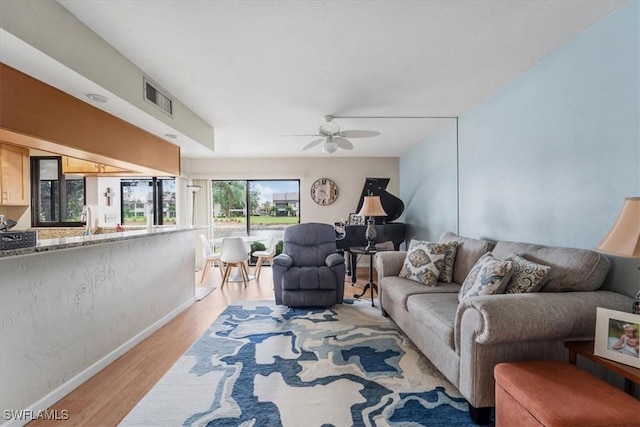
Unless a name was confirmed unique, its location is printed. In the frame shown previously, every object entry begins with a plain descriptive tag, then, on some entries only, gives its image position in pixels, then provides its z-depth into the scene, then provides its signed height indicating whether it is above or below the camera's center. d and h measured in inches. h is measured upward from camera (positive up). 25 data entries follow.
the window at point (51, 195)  171.2 +11.0
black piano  192.4 -10.4
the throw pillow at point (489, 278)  78.7 -18.0
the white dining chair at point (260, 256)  212.7 -30.6
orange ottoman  46.2 -31.3
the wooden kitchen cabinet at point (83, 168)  153.9 +23.9
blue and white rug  68.5 -46.4
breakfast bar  66.7 -27.1
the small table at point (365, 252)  149.6 -21.1
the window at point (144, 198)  218.4 +11.3
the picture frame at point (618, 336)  54.3 -23.3
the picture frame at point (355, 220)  210.1 -5.2
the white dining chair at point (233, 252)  189.8 -24.7
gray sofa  63.4 -24.6
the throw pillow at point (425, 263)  114.3 -20.0
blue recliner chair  142.3 -33.0
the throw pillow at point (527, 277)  76.4 -17.0
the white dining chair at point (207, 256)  200.8 -28.9
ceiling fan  140.3 +36.9
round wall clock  251.6 +18.3
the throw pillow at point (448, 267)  117.9 -21.6
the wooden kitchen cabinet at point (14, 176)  131.4 +17.4
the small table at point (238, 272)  205.9 -43.4
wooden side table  51.9 -28.1
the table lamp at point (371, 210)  159.6 +1.4
